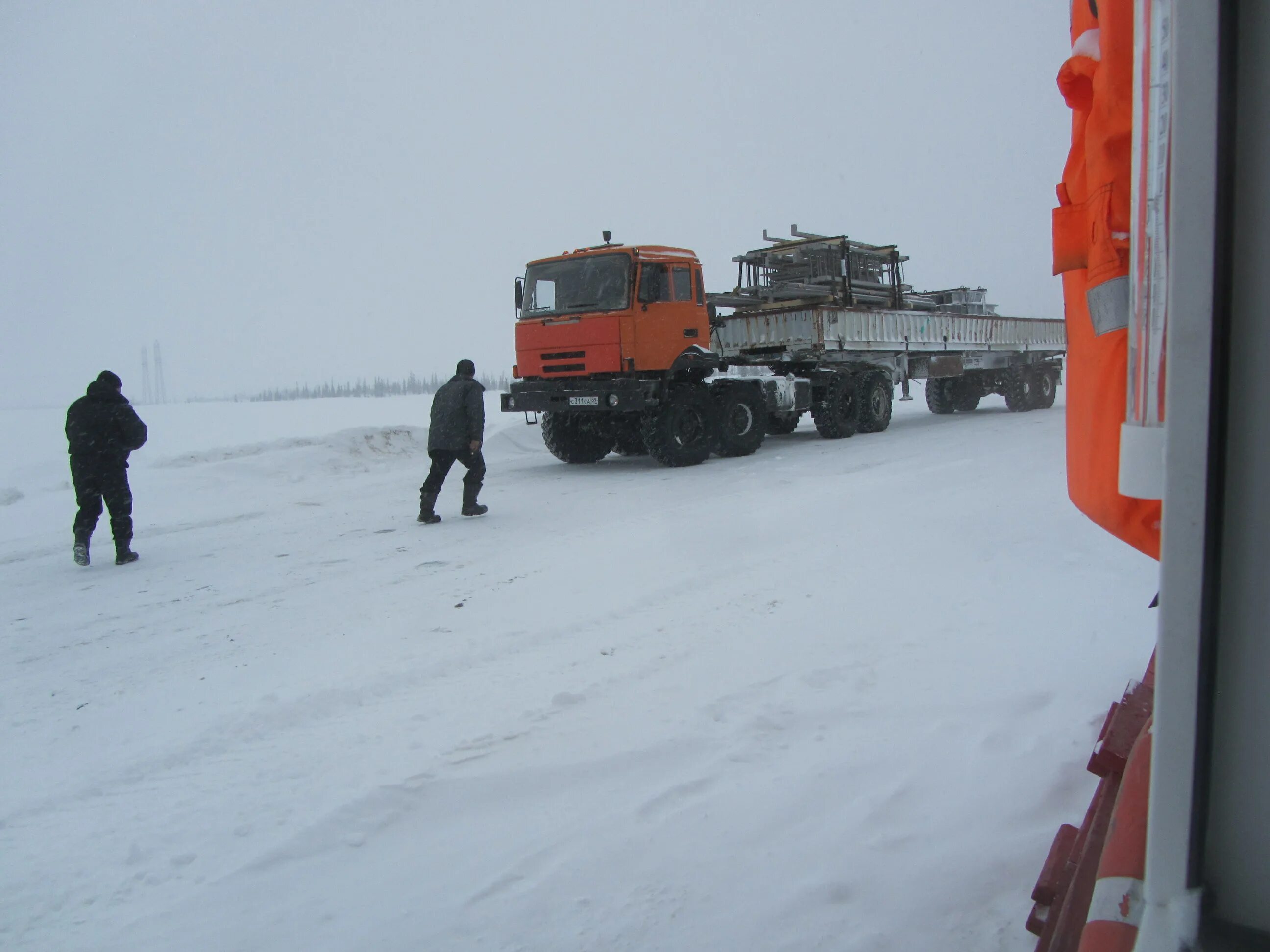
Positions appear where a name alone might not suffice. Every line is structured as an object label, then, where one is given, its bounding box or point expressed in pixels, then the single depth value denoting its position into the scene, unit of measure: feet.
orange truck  37.04
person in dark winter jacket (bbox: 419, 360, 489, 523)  27.27
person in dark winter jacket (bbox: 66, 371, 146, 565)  23.32
